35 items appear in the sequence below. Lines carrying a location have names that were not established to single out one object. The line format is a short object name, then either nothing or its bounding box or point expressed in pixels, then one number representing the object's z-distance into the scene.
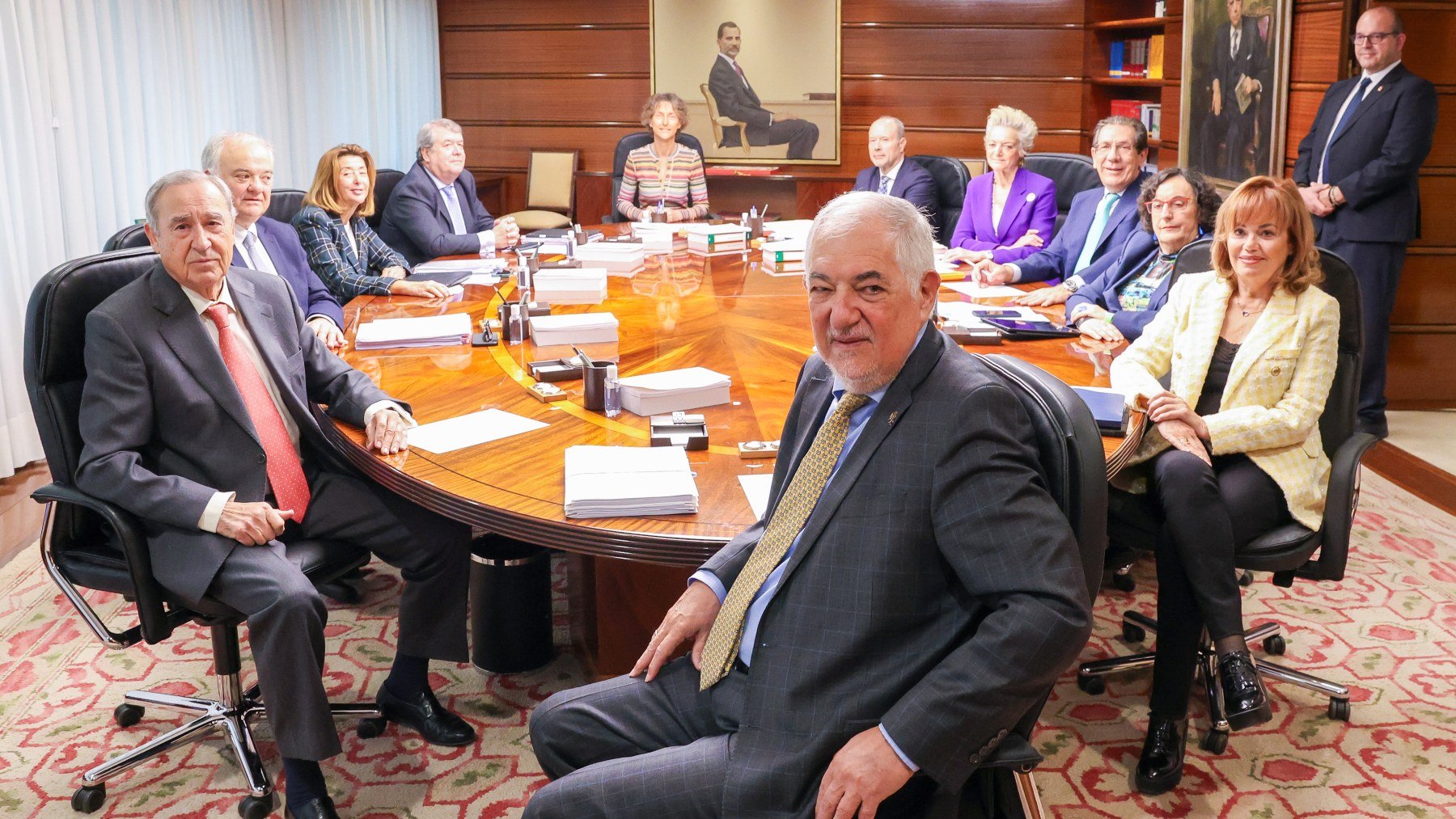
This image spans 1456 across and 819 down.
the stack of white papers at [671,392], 2.74
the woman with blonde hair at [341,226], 4.30
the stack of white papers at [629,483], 2.11
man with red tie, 2.35
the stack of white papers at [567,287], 4.11
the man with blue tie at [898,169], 6.02
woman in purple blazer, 5.15
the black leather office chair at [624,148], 6.93
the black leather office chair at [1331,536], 2.64
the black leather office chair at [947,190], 6.09
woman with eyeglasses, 3.50
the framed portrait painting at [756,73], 8.84
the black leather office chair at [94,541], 2.41
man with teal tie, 4.18
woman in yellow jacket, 2.59
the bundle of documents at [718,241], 5.44
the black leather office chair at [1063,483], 1.56
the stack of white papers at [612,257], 4.81
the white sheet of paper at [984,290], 4.23
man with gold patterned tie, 1.50
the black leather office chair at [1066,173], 5.27
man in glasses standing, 4.91
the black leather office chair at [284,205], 4.52
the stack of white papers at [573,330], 3.42
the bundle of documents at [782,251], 5.05
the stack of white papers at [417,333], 3.50
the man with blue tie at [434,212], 5.26
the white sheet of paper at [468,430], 2.55
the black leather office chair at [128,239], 3.02
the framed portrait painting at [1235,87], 5.80
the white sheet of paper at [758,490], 2.13
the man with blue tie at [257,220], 3.61
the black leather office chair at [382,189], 5.56
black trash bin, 3.05
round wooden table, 2.10
